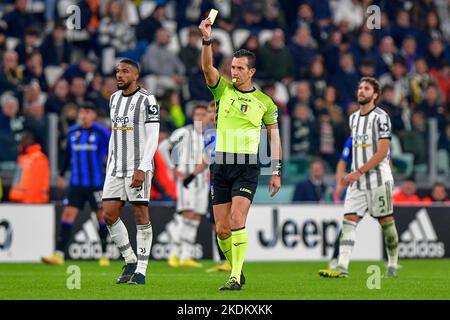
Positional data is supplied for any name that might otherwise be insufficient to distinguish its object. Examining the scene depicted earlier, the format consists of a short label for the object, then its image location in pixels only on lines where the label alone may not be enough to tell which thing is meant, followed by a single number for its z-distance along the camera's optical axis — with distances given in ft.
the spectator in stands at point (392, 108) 72.38
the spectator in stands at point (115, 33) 74.79
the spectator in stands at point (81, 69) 69.97
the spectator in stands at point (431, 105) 76.28
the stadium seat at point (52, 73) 72.69
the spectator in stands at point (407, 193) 69.62
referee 39.99
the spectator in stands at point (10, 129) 64.60
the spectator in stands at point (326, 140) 69.41
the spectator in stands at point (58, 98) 67.31
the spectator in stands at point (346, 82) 76.64
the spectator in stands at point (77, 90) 68.03
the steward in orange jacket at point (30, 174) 63.72
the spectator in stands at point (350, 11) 84.69
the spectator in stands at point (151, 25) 75.87
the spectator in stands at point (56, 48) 72.38
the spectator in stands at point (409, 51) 82.28
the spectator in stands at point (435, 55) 83.05
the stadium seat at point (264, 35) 79.47
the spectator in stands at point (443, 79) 81.05
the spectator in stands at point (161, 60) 72.84
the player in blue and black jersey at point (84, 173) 59.52
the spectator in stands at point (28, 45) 71.05
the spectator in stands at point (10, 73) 67.77
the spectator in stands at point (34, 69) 69.67
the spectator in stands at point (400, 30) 84.33
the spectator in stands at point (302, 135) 68.33
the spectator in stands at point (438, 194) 70.02
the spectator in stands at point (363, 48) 80.18
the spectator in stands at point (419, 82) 78.34
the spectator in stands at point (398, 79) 78.43
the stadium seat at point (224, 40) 76.64
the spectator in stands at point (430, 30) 85.24
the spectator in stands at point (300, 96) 71.97
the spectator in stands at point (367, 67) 76.02
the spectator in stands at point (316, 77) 75.25
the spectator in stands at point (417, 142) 70.54
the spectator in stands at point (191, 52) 73.82
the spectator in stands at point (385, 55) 79.97
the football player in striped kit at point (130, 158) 41.96
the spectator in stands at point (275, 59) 75.25
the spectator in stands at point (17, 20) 74.23
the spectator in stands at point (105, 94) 68.28
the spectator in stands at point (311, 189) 67.92
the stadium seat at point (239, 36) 77.82
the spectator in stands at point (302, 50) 77.66
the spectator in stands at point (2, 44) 70.59
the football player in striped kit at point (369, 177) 47.98
